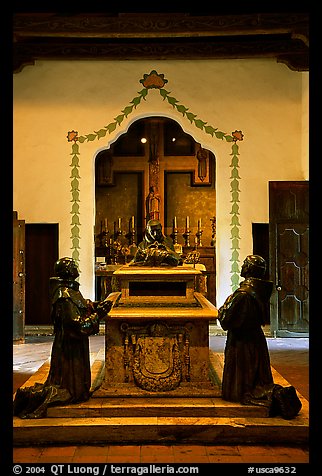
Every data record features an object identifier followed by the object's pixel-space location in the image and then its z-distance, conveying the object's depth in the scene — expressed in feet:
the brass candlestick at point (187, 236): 31.41
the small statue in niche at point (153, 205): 32.24
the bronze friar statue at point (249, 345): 13.88
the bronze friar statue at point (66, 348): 13.69
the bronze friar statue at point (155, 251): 18.42
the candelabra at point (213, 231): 32.12
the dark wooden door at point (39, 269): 29.04
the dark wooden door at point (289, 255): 27.17
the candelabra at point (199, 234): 31.39
